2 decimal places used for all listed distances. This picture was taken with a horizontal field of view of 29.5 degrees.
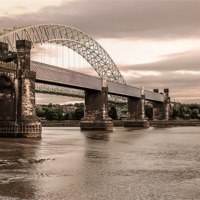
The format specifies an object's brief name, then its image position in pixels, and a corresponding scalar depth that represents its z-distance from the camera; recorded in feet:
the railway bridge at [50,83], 205.98
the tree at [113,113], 641.40
